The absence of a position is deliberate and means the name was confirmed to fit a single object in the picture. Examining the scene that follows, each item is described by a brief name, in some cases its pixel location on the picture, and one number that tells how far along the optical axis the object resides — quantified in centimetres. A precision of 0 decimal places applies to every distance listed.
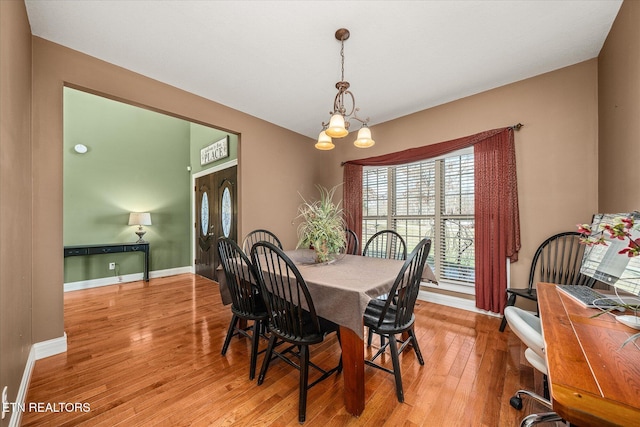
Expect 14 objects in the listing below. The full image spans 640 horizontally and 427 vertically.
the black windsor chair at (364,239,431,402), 160
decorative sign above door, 434
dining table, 142
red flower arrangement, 96
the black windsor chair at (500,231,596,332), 244
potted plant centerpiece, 223
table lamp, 453
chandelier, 197
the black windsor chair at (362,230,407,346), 277
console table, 388
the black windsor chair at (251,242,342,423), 148
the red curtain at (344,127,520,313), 278
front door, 427
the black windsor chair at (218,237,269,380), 189
